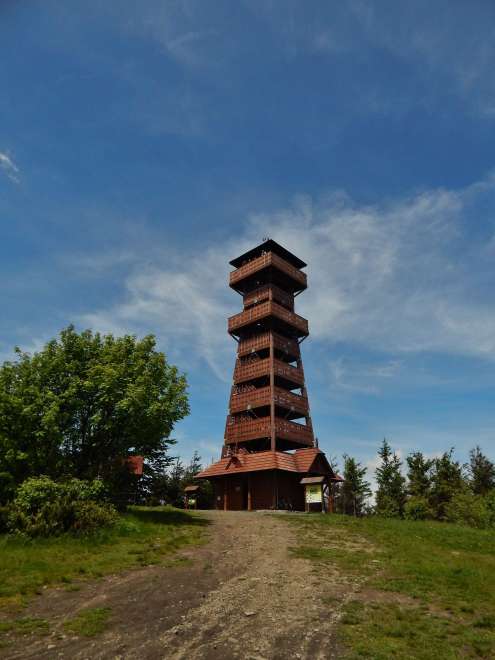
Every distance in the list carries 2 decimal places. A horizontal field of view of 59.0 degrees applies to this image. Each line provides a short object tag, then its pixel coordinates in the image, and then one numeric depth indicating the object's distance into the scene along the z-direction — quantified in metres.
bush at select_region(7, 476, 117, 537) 16.12
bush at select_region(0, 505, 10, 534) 16.34
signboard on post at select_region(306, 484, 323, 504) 30.82
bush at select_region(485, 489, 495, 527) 30.19
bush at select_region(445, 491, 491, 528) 31.53
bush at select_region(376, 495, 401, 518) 46.16
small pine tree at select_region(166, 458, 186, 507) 50.22
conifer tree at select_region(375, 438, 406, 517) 47.62
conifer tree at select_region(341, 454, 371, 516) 52.44
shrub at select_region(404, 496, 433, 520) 41.22
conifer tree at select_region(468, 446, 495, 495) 53.22
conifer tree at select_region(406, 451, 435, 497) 48.84
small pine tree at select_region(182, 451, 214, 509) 48.09
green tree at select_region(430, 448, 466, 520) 47.41
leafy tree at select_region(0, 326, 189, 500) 19.19
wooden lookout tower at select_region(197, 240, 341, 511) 38.53
